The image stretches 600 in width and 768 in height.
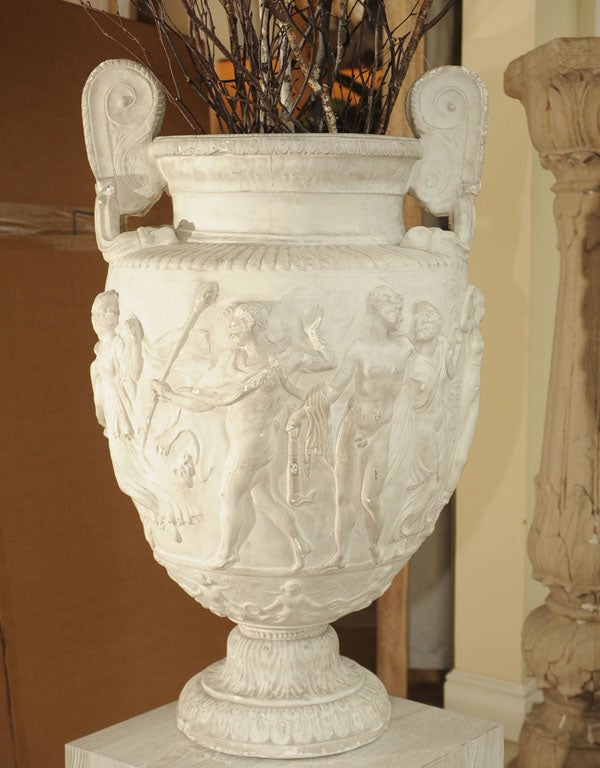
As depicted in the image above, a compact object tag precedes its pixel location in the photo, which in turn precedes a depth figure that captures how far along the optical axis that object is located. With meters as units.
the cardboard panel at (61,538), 2.51
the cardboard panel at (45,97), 2.47
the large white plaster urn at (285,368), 1.75
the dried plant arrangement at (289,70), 1.89
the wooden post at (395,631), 3.18
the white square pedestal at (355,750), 1.95
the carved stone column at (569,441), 2.38
